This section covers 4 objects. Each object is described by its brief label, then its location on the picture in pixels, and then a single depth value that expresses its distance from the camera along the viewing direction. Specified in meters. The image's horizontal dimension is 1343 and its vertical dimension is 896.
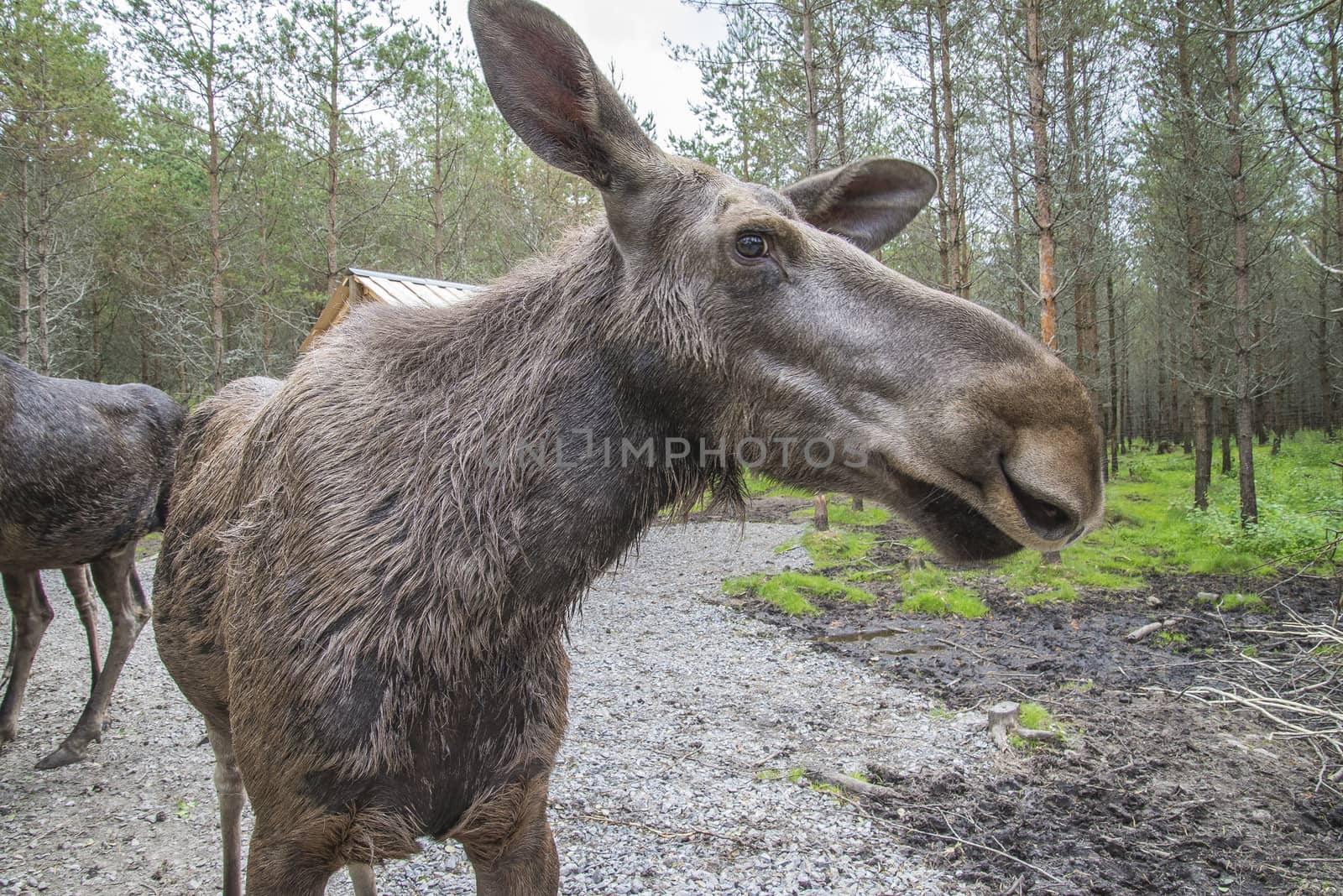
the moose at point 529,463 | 1.53
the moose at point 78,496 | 4.51
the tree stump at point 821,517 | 12.66
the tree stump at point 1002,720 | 4.69
